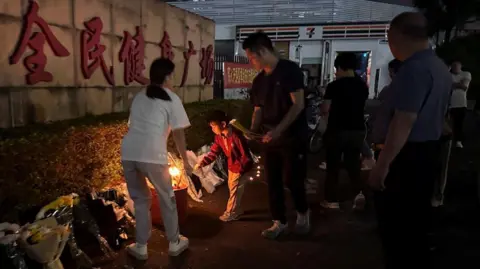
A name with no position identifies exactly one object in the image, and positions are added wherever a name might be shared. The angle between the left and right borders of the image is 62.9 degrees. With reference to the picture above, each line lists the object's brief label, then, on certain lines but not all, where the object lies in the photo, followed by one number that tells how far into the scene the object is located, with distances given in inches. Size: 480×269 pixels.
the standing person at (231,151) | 182.2
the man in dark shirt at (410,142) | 99.2
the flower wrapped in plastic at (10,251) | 112.4
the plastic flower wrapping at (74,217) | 134.9
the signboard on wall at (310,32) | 868.0
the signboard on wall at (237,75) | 429.4
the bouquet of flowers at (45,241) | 117.3
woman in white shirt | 140.5
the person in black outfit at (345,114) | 190.4
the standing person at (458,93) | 331.6
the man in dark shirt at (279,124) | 158.6
